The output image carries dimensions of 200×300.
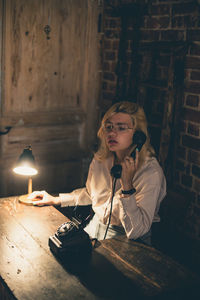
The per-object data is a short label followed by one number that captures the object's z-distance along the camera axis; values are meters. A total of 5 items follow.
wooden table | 1.60
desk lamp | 2.44
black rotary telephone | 1.85
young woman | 2.13
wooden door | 3.44
